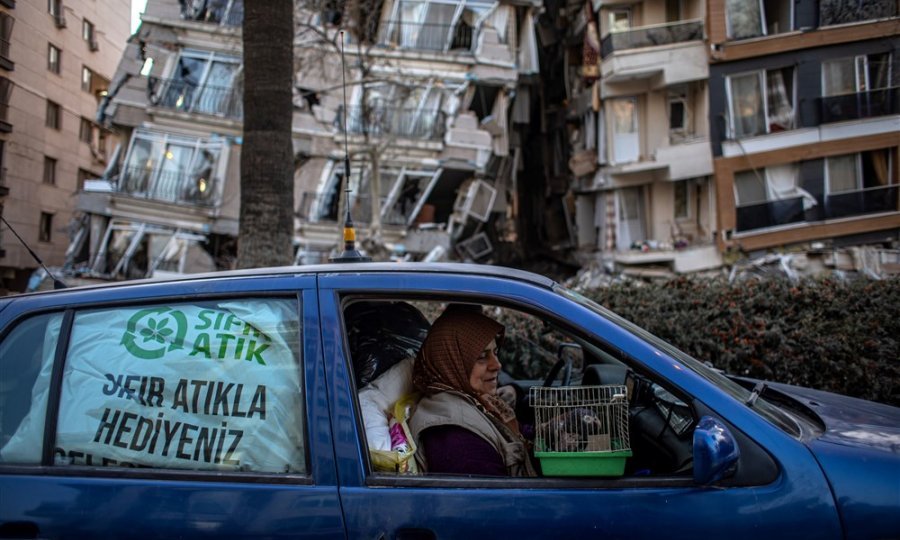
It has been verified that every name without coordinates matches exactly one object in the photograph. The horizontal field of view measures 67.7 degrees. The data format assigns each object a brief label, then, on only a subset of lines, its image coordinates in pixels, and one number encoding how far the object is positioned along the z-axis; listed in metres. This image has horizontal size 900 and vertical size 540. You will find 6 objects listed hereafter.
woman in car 2.54
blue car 2.15
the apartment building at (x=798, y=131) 20.81
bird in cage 2.48
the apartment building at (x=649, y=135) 23.27
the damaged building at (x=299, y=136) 23.20
